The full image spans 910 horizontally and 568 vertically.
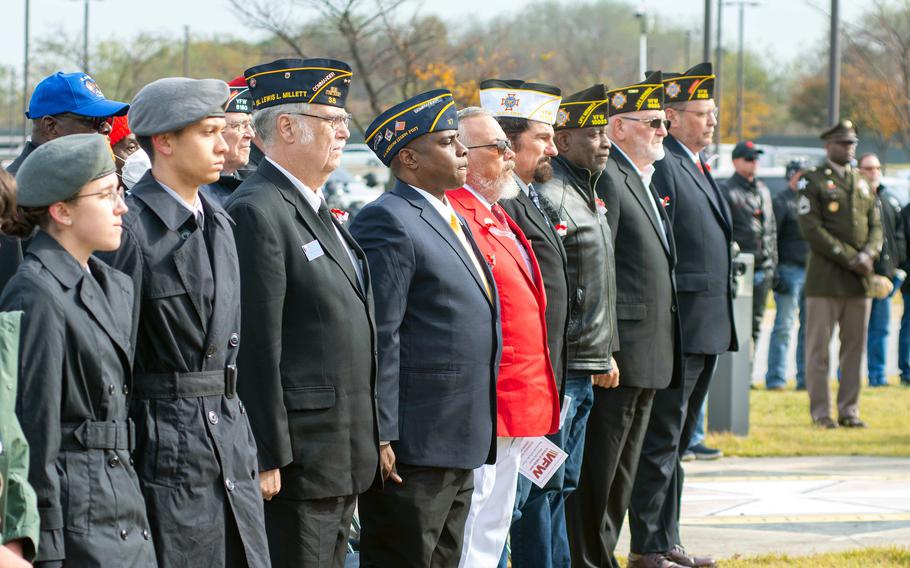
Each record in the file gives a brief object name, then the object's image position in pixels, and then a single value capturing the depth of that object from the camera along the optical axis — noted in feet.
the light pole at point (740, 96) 176.04
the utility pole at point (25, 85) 134.41
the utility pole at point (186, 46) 154.30
